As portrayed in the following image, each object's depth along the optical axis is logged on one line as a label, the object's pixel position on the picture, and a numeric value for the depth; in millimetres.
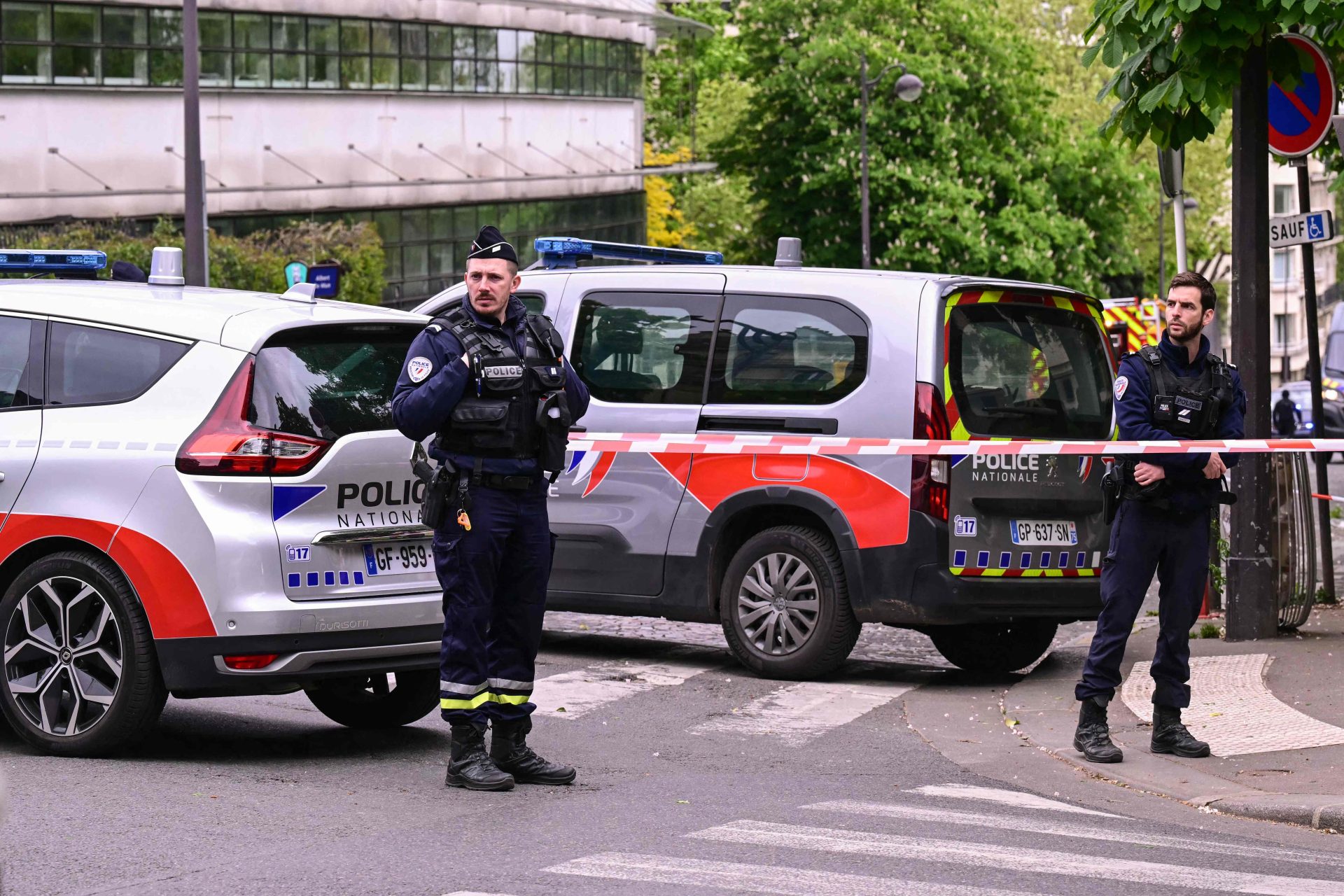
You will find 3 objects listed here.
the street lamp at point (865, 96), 38469
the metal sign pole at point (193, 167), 20625
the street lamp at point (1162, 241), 59219
